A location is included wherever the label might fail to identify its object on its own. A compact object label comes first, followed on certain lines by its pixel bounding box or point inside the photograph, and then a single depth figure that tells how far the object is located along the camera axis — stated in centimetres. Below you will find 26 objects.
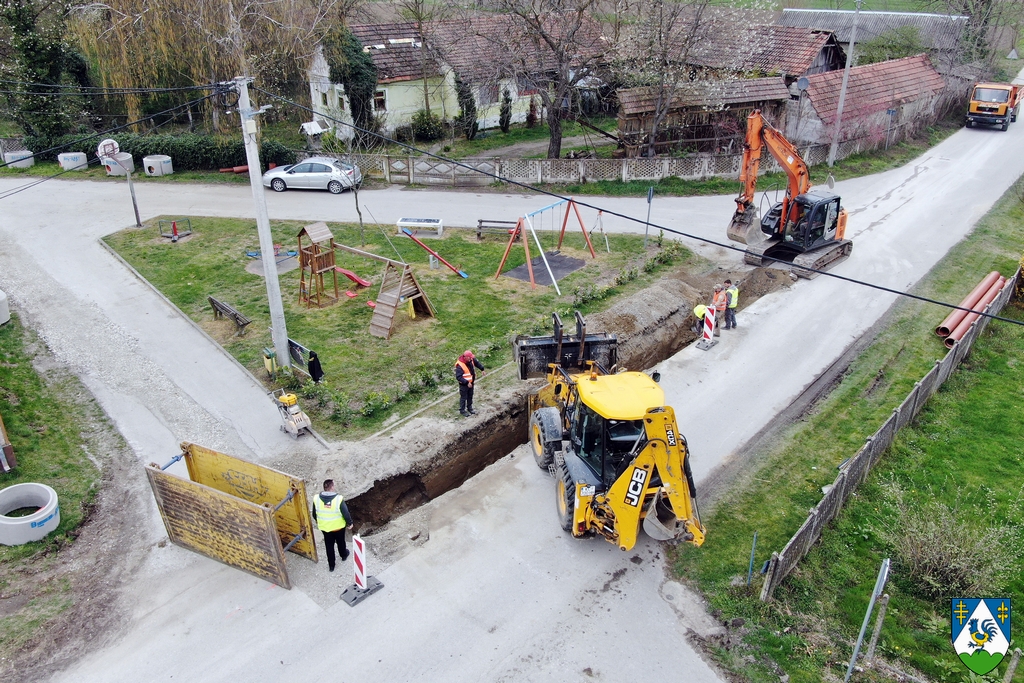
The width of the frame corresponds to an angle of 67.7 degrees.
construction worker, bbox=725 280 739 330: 1702
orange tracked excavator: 1977
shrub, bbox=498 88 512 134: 3394
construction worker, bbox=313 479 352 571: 998
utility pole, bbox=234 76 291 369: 1305
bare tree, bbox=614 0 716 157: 2575
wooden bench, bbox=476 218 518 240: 2258
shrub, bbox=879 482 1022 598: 1021
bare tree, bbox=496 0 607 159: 2514
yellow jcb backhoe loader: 965
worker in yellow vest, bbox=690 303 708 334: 1660
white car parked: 2661
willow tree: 2638
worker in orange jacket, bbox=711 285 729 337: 1703
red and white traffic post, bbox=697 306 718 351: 1639
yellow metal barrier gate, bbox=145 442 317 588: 991
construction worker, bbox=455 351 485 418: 1366
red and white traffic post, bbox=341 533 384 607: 972
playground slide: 1920
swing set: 1894
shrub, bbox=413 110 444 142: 3297
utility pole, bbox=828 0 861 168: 2639
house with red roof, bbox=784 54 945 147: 2962
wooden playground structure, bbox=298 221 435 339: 1686
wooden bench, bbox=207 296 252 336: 1705
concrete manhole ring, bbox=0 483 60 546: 1073
